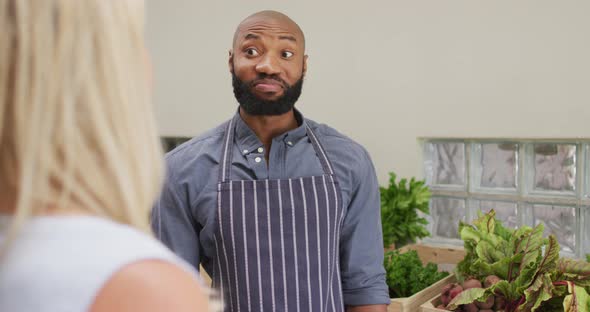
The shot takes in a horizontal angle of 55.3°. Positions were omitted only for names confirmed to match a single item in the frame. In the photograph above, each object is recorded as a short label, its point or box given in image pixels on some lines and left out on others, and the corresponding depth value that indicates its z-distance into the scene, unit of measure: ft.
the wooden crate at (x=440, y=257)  7.38
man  4.72
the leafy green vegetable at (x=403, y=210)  8.86
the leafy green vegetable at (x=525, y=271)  6.12
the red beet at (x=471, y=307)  6.47
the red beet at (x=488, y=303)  6.47
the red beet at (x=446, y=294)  6.84
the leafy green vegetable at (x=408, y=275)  7.57
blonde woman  1.20
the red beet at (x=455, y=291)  6.70
